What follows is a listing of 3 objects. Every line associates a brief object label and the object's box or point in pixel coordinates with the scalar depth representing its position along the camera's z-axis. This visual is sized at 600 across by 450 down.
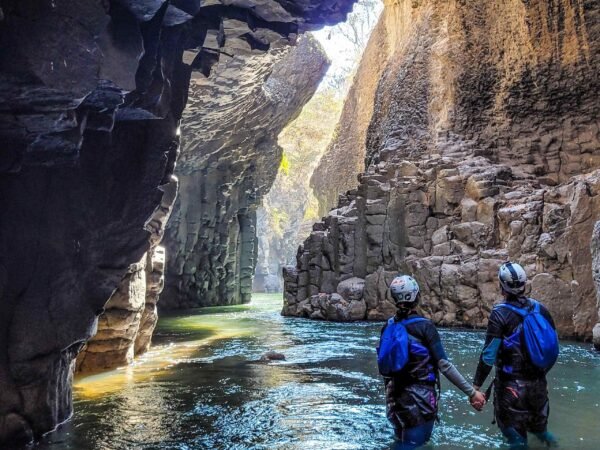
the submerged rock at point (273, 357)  11.70
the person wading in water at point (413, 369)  4.09
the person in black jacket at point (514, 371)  4.28
